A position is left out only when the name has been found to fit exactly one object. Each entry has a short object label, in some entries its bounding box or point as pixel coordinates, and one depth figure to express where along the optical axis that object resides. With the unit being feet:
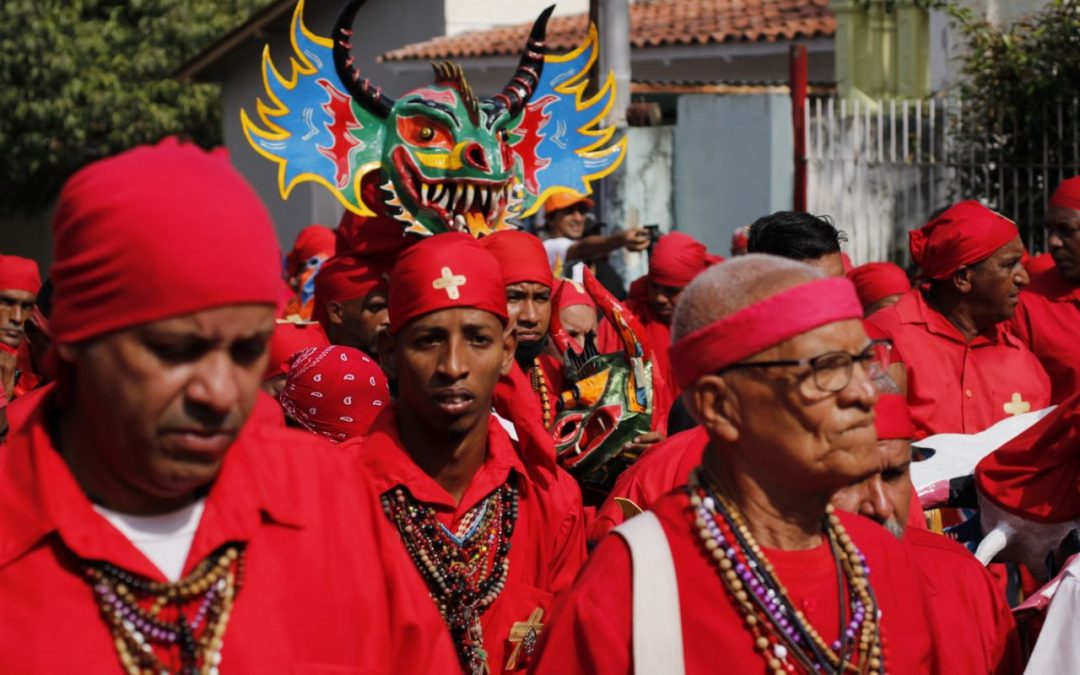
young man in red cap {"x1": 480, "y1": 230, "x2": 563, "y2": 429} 23.27
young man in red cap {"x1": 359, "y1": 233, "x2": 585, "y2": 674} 15.84
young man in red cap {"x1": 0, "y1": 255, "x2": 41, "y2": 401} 28.07
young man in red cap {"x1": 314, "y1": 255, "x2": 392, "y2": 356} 23.99
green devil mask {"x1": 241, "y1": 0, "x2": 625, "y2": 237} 23.89
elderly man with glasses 11.04
